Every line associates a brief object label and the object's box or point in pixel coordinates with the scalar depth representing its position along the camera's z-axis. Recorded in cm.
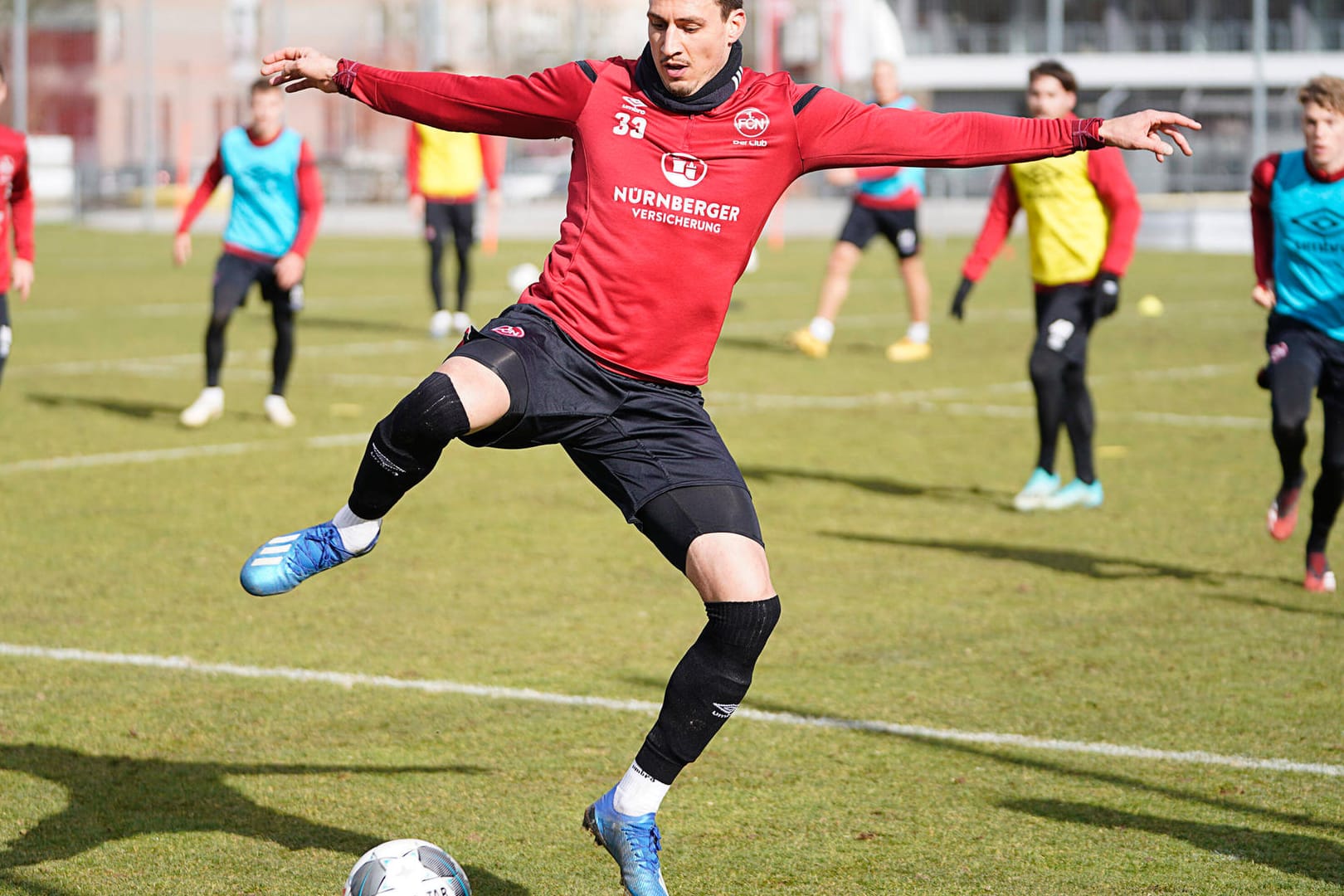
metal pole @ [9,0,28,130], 3922
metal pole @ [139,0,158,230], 4181
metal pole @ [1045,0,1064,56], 4269
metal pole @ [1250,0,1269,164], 3872
